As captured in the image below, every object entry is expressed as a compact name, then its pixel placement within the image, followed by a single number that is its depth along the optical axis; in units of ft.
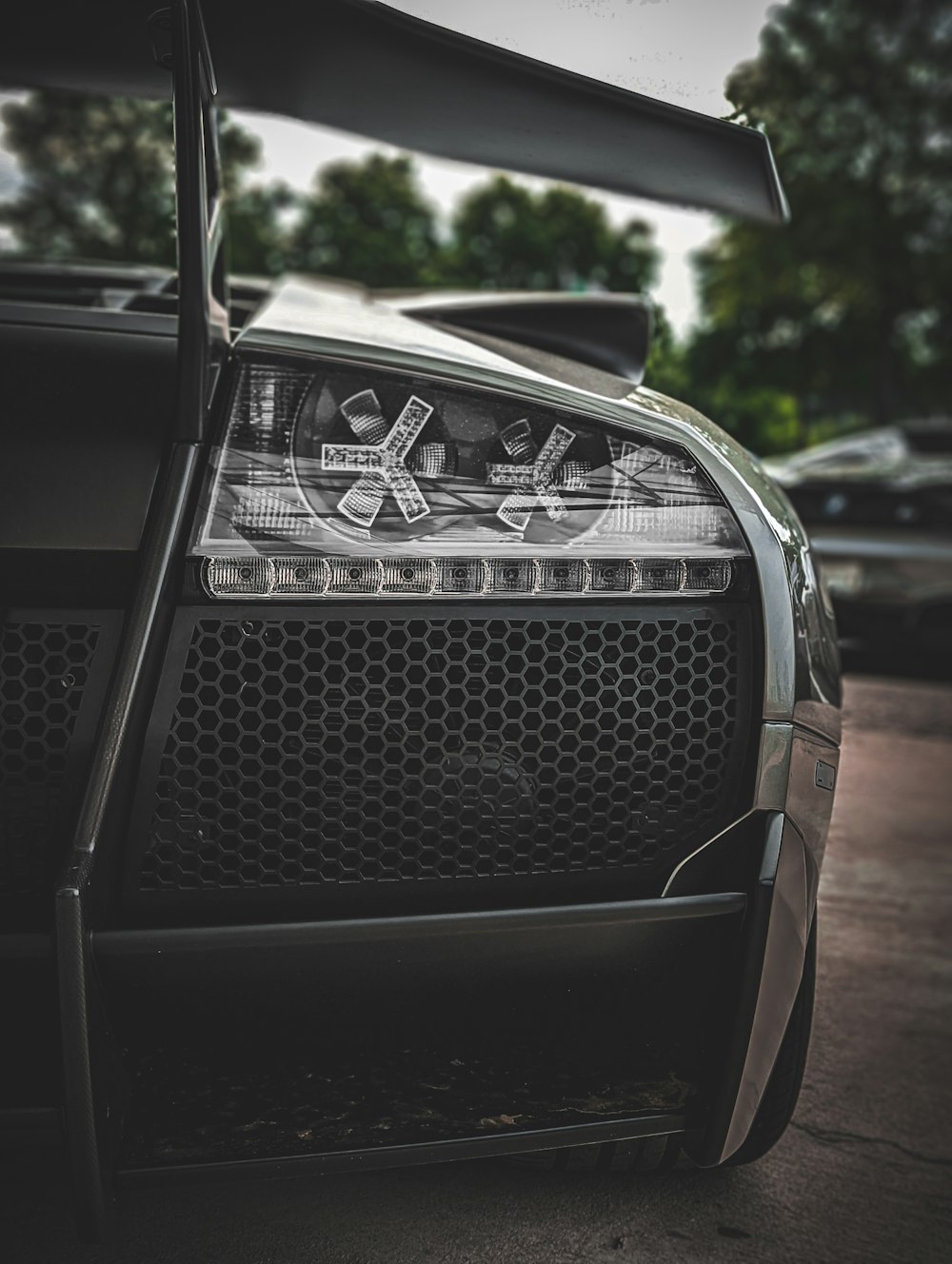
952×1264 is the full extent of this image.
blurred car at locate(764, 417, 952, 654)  22.03
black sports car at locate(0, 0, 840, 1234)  4.59
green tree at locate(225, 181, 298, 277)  79.10
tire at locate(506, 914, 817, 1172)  5.71
